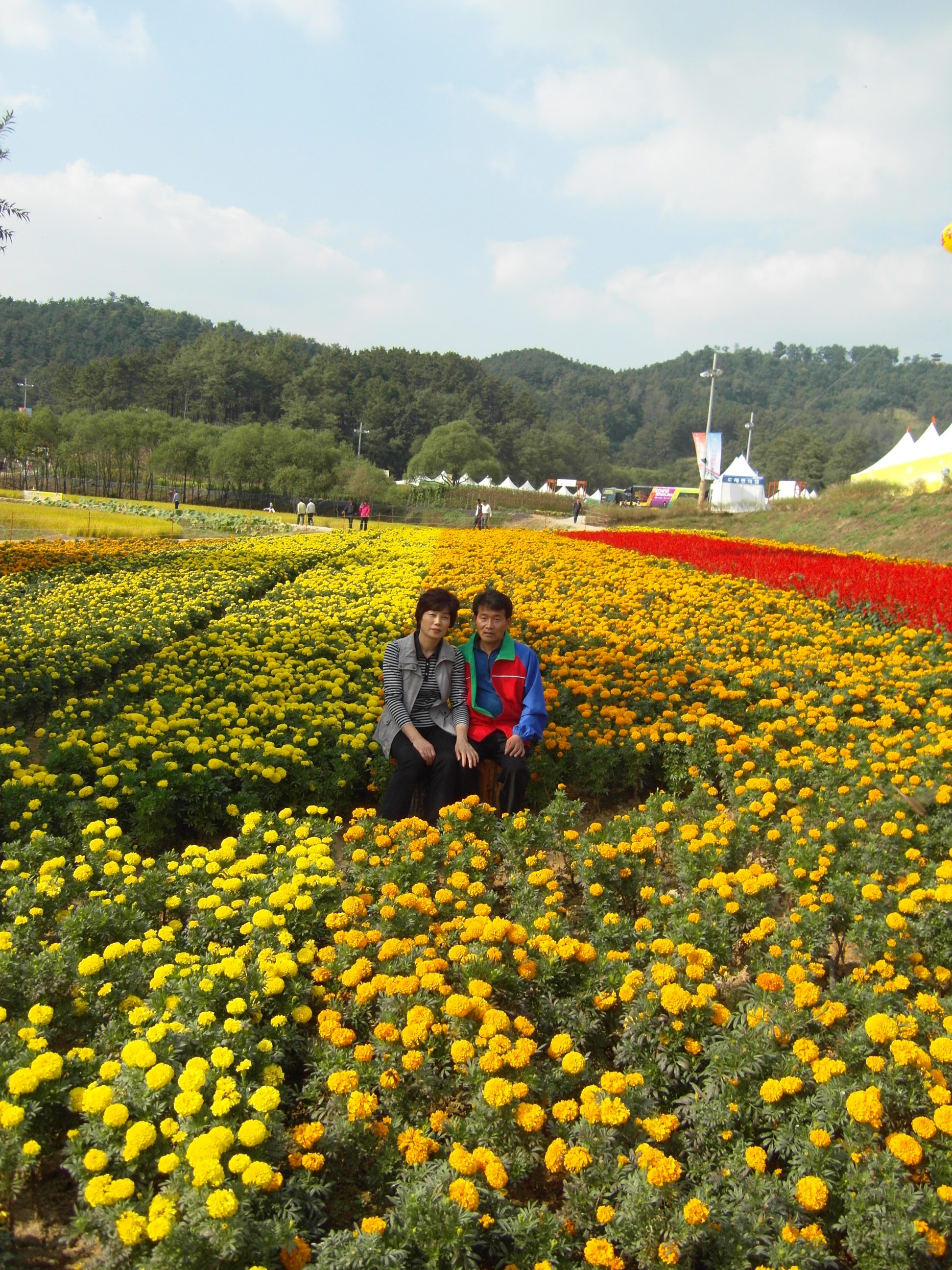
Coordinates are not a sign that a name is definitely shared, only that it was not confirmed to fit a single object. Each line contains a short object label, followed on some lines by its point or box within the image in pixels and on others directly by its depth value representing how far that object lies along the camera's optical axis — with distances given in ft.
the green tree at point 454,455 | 213.05
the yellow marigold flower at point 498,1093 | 6.63
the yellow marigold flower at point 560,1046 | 7.38
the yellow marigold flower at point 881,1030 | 7.23
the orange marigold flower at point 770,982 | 8.04
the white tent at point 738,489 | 112.47
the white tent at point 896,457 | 94.63
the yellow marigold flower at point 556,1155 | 6.36
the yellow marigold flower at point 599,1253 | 5.72
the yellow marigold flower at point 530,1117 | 6.54
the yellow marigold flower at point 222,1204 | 5.61
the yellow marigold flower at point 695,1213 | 5.80
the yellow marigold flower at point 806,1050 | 7.08
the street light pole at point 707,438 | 108.58
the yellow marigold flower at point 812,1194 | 5.99
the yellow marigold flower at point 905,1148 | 6.17
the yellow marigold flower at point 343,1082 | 6.92
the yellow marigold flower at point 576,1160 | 6.27
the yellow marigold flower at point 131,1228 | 5.60
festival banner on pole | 108.68
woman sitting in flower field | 13.41
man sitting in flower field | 14.08
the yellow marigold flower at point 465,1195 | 6.00
